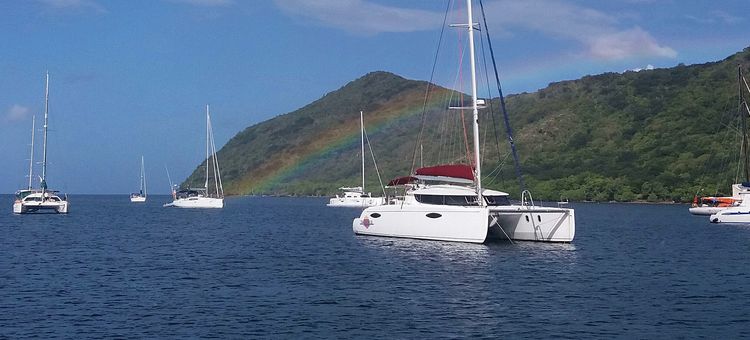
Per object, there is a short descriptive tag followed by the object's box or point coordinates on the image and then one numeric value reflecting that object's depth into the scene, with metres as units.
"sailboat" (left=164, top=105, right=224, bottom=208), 135.12
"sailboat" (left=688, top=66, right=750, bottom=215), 90.44
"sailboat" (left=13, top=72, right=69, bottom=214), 106.94
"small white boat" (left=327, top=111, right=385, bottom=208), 156.95
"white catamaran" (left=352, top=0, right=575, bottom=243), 51.81
